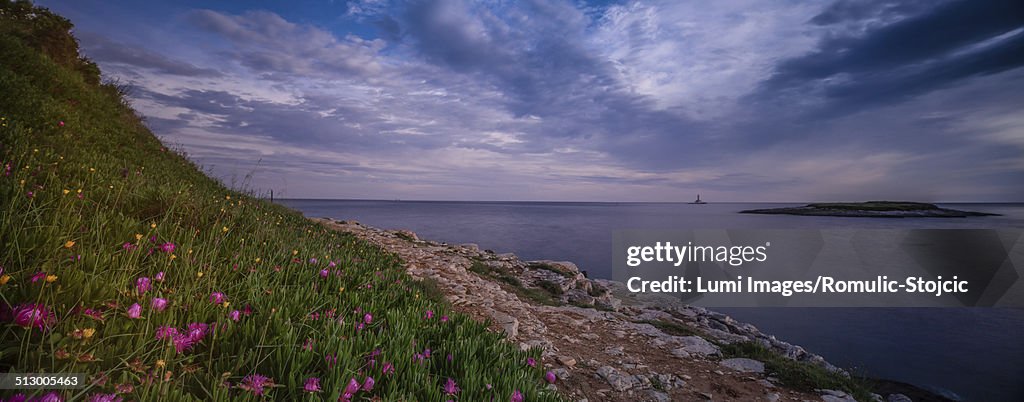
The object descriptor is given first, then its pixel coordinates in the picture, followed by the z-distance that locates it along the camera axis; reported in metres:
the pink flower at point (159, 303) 2.52
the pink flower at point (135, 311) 2.34
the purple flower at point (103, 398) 1.69
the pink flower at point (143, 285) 2.73
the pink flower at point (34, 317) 1.93
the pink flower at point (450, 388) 2.62
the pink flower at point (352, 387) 2.23
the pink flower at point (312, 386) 2.14
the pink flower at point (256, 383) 2.03
